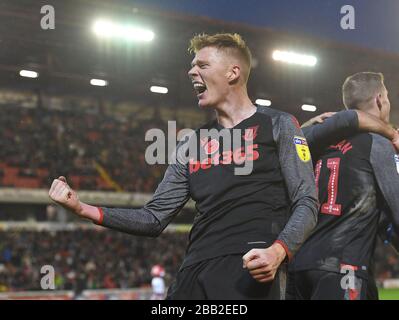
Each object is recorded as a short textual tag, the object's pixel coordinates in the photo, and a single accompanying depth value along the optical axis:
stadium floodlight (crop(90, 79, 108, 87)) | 25.55
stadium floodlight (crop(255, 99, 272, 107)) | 26.99
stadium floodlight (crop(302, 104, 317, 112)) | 26.69
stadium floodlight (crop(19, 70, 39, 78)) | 24.47
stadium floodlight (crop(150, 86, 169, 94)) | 26.53
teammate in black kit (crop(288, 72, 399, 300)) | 3.39
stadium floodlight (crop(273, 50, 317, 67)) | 22.89
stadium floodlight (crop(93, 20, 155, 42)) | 20.94
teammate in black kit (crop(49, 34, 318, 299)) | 2.72
